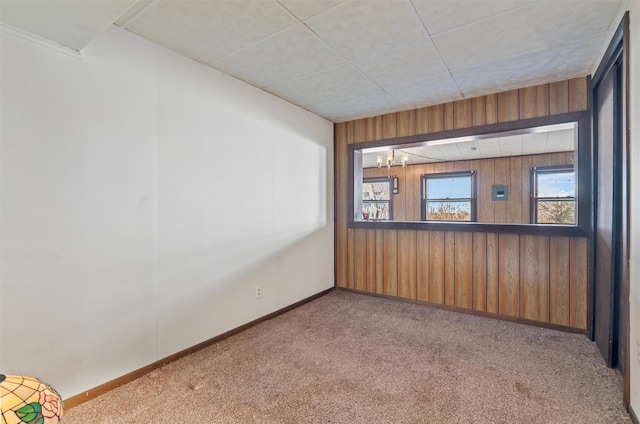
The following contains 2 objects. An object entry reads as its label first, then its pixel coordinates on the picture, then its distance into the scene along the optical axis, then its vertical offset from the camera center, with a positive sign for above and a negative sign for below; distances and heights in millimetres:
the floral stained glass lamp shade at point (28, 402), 733 -495
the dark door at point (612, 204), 1766 +41
